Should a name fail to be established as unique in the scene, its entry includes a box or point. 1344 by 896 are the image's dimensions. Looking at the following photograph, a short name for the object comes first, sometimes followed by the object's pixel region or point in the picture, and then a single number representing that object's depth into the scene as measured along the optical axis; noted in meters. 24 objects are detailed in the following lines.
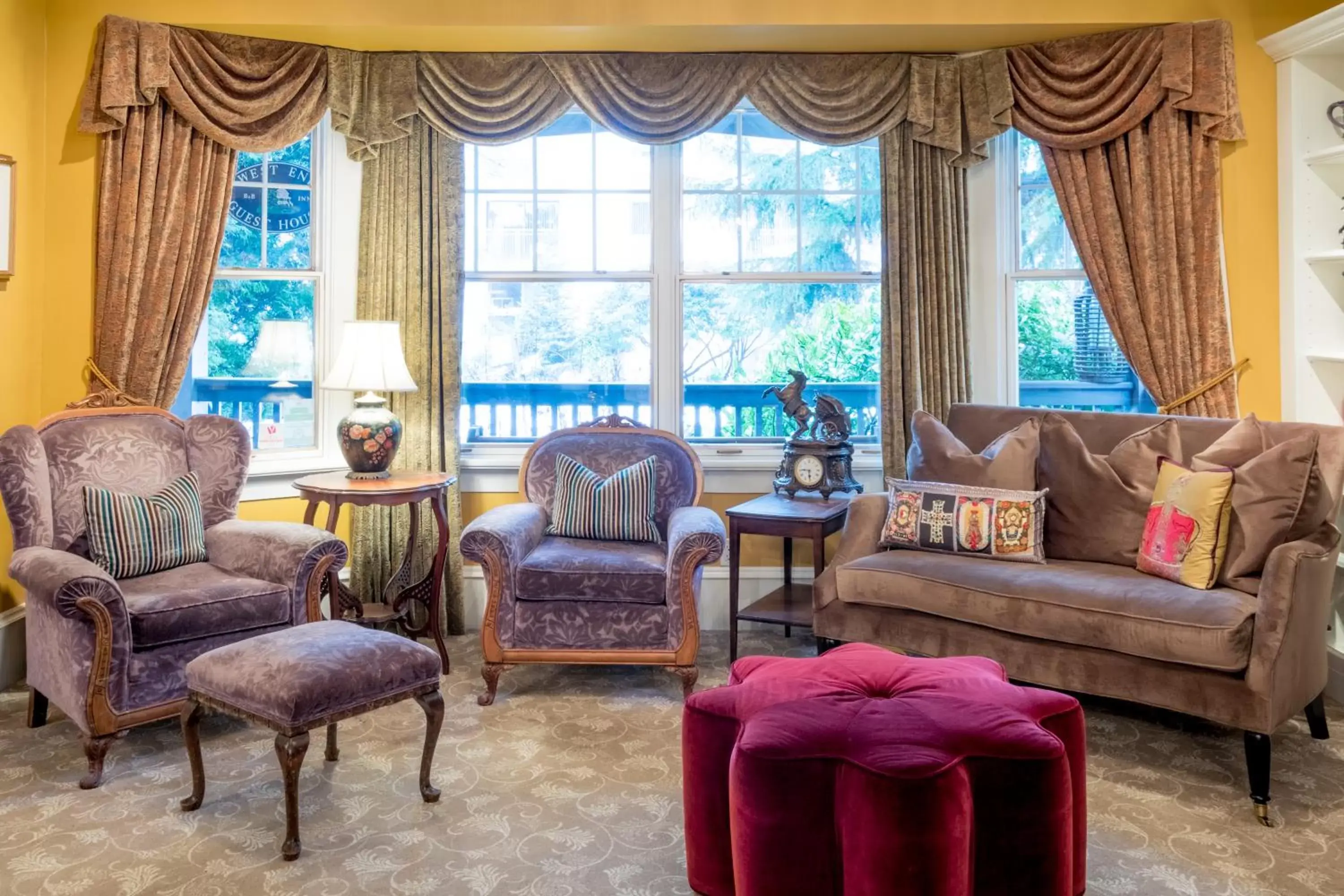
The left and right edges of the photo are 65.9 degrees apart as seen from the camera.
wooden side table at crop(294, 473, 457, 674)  3.81
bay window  4.67
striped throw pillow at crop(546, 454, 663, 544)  3.97
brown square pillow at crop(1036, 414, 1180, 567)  3.46
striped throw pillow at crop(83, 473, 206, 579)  3.33
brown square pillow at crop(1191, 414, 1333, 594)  3.03
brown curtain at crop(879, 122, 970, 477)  4.43
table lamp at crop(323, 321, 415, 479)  4.02
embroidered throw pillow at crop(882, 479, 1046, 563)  3.51
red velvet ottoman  1.89
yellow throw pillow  3.08
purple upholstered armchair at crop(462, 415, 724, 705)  3.59
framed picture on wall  3.73
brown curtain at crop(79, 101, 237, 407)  4.04
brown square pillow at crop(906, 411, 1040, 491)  3.67
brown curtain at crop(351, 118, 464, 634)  4.45
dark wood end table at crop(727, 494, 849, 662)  3.84
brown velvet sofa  2.77
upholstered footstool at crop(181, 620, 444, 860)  2.48
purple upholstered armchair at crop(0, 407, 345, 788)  2.96
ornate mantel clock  4.19
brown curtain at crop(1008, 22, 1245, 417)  4.02
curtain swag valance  4.16
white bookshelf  3.97
